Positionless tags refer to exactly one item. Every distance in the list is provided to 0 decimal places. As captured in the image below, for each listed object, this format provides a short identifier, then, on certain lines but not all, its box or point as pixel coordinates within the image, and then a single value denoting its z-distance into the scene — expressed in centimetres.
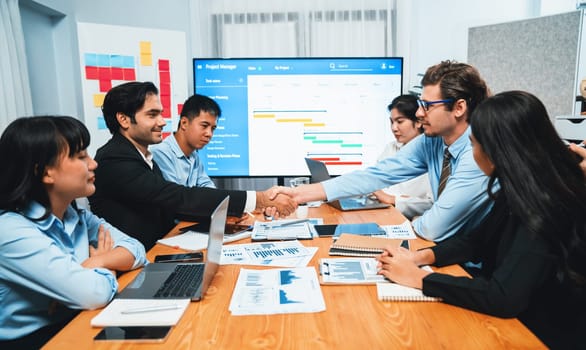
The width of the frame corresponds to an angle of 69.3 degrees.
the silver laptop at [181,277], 112
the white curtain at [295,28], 356
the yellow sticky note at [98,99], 318
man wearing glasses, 166
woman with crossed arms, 107
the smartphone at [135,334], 92
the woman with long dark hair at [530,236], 101
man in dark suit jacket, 180
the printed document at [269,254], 140
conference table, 90
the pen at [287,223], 189
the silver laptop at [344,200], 226
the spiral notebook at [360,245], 144
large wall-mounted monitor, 331
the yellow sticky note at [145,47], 325
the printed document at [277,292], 106
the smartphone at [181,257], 144
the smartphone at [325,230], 171
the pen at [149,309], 103
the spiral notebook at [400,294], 110
